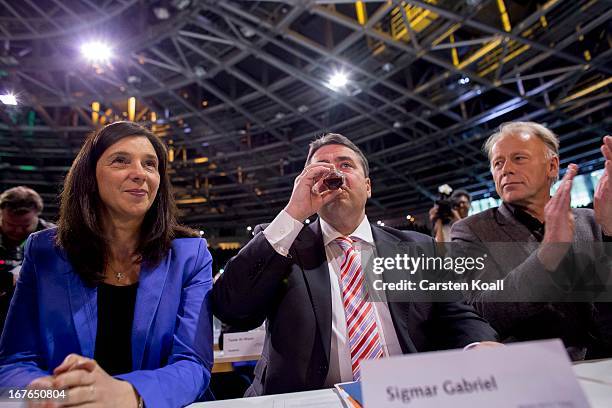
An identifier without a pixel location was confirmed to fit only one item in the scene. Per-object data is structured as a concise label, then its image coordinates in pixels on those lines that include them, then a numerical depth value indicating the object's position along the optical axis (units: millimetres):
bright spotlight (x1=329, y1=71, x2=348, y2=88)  8984
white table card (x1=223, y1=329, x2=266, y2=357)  2293
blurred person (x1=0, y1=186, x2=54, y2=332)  2684
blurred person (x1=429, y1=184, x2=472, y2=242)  3117
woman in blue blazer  1037
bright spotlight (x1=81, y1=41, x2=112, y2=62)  8547
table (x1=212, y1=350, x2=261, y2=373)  2238
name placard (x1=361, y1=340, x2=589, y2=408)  527
